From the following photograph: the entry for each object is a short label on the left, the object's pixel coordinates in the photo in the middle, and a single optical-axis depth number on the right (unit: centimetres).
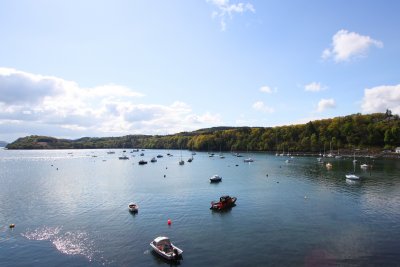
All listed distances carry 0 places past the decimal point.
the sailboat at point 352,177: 10429
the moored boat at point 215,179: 11060
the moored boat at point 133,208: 6550
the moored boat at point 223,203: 6638
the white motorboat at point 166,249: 3988
